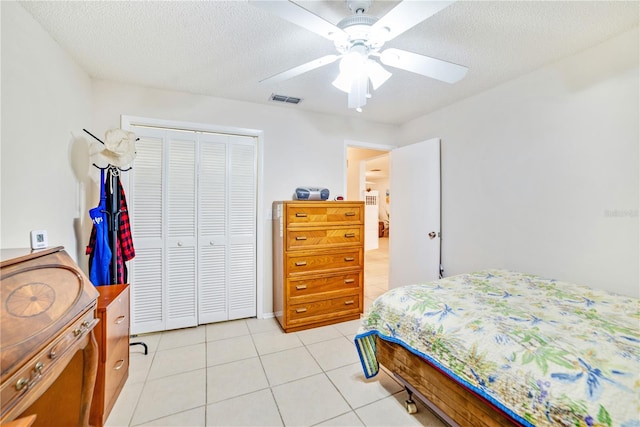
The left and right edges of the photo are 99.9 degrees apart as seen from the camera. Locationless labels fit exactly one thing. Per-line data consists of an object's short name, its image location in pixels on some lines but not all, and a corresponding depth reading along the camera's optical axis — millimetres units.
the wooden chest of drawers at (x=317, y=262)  2738
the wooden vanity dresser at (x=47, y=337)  821
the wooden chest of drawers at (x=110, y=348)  1504
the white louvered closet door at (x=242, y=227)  2969
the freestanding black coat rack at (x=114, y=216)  2131
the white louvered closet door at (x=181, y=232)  2723
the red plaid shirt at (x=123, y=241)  2178
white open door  3154
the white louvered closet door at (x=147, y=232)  2610
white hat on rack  2137
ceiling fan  1159
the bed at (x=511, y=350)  948
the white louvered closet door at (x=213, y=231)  2844
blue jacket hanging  2051
